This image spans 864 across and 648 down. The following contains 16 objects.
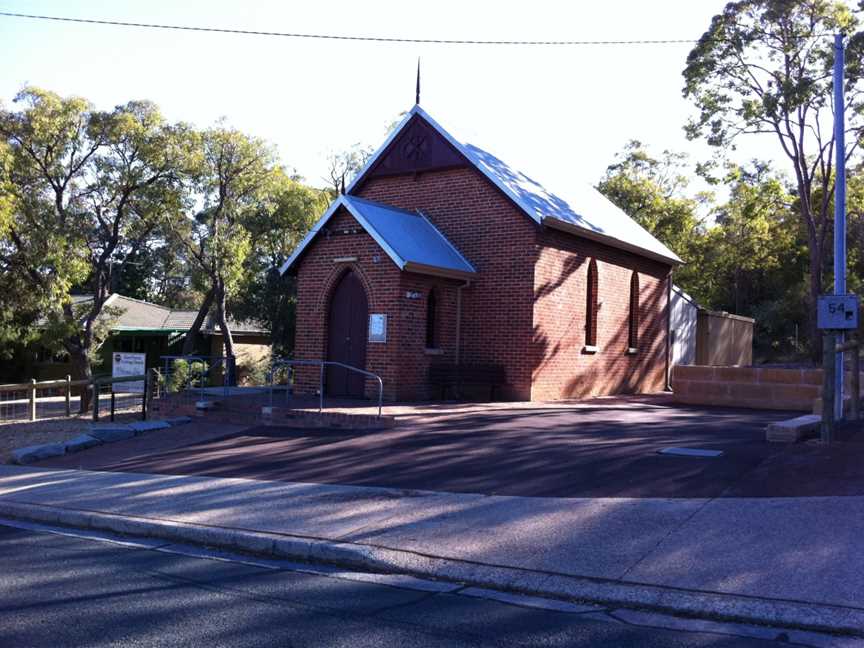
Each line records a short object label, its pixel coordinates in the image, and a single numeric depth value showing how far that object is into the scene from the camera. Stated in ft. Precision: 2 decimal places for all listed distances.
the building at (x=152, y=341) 123.95
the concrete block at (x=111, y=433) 50.96
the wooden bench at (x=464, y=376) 61.21
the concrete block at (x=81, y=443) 49.32
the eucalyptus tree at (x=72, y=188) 82.28
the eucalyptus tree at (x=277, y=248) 103.50
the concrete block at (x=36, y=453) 48.01
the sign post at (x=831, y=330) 37.60
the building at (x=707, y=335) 94.18
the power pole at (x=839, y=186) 42.50
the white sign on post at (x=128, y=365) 69.26
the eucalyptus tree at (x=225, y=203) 93.35
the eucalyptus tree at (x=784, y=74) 86.99
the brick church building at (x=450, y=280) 59.62
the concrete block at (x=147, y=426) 52.37
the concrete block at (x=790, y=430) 38.78
